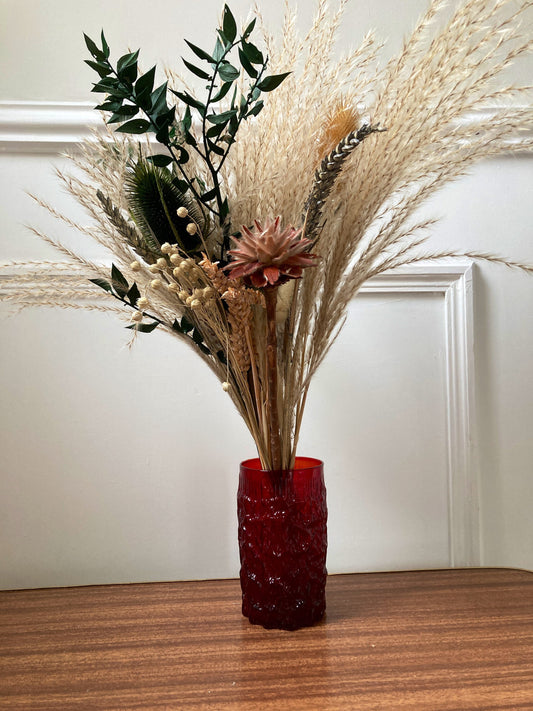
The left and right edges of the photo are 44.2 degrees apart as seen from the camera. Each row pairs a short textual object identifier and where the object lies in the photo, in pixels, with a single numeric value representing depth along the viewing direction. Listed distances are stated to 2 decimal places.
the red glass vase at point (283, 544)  0.78
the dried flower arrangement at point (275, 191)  0.70
